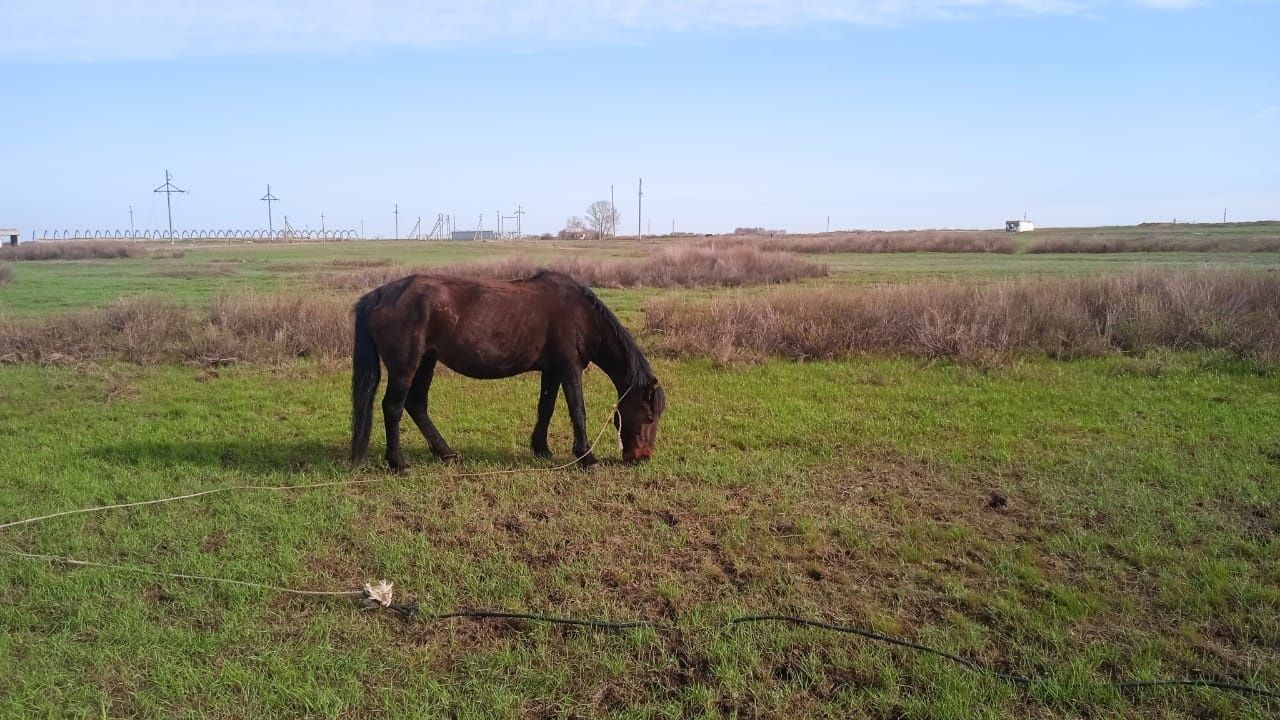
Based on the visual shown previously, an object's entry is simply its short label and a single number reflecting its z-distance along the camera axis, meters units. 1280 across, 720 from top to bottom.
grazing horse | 6.85
